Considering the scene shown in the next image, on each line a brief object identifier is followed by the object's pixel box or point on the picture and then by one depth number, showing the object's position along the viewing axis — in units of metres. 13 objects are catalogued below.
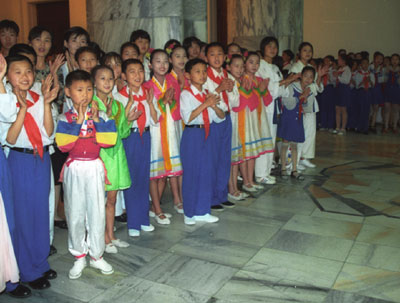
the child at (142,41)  4.94
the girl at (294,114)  5.89
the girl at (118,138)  3.47
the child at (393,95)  9.88
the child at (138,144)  3.86
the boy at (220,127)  4.50
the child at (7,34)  4.44
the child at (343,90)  9.68
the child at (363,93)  9.66
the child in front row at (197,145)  4.22
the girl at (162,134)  4.20
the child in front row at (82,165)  3.14
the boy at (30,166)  2.95
